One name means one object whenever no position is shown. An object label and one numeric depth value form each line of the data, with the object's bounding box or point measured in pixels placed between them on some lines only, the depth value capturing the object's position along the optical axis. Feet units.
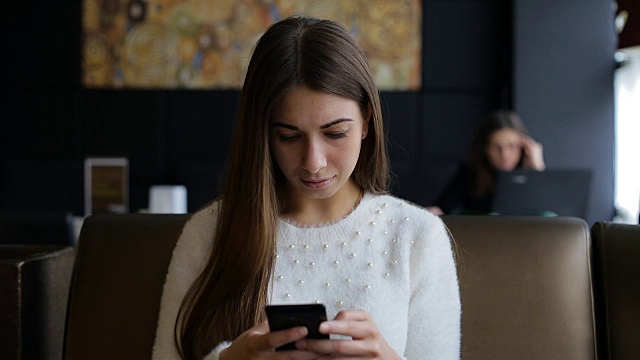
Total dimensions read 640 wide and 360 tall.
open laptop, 9.05
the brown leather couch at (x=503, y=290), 4.72
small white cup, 11.97
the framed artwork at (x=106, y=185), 14.85
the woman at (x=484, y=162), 11.63
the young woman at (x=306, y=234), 4.41
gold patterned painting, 16.08
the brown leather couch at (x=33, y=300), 4.71
